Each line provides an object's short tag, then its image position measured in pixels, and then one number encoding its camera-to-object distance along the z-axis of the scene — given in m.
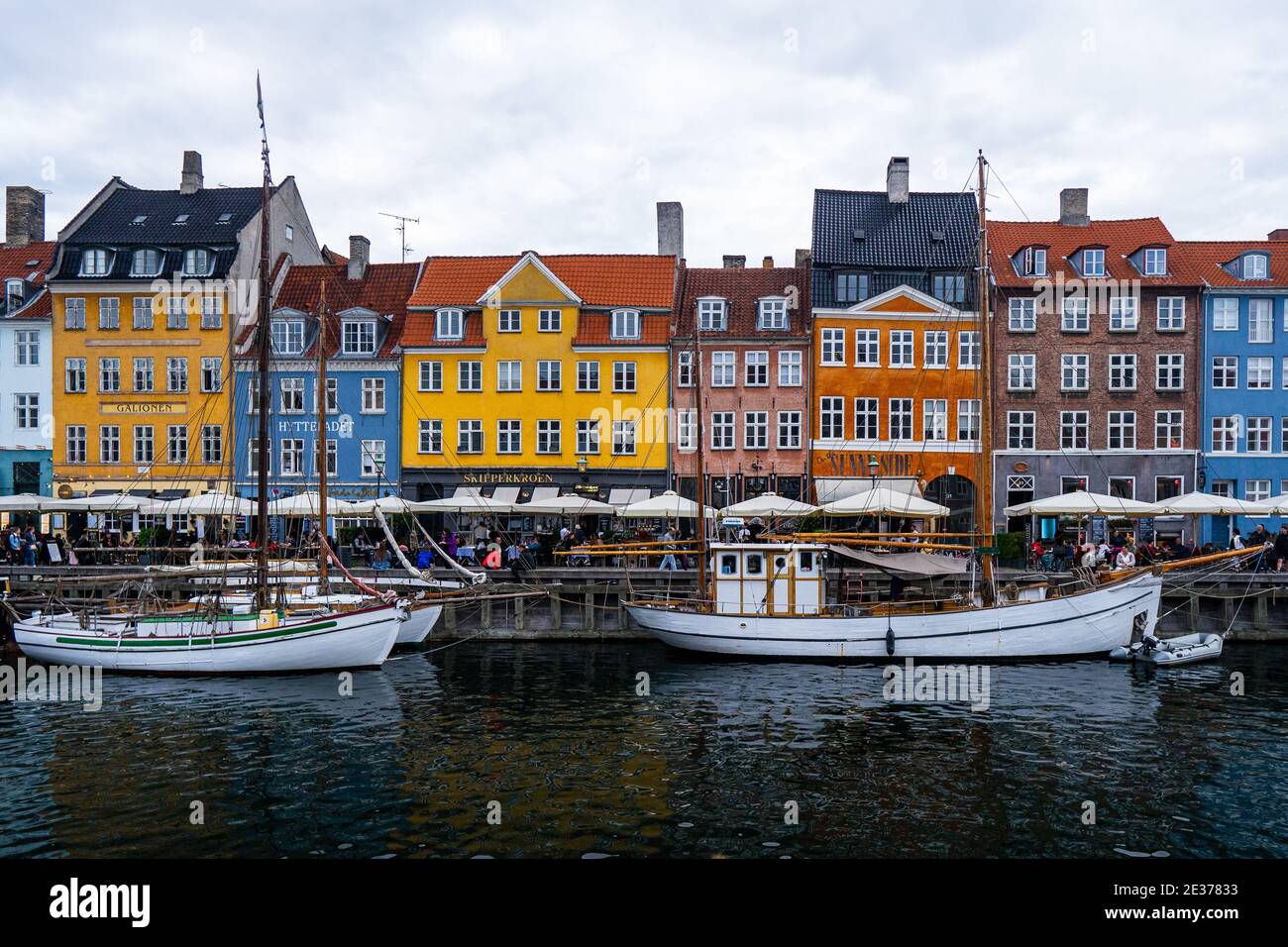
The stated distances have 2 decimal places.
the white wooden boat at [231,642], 28.00
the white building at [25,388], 50.75
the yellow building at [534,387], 48.28
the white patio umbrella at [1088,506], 34.12
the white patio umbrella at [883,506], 34.78
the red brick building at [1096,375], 46.91
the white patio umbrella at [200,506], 37.47
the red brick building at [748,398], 47.84
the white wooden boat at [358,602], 30.52
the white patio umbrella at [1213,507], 33.50
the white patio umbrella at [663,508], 37.02
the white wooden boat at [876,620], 29.05
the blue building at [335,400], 49.28
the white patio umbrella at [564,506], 37.91
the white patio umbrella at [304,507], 37.28
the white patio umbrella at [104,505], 40.12
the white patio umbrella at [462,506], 37.91
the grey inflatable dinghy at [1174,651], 28.72
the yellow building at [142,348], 49.97
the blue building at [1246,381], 46.44
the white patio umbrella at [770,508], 35.56
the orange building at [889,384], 47.06
